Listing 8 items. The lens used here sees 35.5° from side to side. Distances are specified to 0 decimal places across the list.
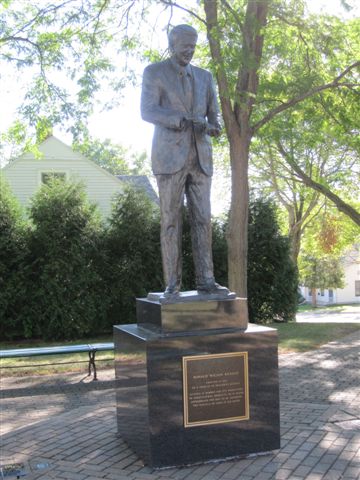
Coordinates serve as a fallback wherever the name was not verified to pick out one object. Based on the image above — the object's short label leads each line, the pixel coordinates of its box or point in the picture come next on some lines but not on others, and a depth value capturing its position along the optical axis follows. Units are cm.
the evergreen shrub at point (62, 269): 1474
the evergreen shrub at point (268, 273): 1761
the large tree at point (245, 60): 1223
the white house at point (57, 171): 2484
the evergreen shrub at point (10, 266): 1452
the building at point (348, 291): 6119
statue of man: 502
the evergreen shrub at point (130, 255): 1561
